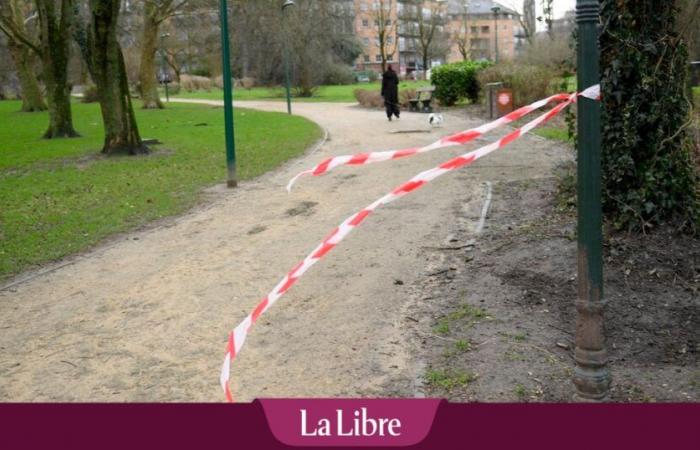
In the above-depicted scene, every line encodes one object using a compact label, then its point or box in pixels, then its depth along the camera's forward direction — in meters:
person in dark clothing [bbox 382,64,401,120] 25.48
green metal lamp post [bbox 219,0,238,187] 12.52
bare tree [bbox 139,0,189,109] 37.22
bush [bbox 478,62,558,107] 24.30
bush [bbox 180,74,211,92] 70.44
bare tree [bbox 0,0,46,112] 41.03
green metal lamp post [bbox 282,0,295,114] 32.56
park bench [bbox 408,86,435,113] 29.03
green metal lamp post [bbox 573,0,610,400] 3.33
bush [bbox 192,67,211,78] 78.44
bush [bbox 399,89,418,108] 31.44
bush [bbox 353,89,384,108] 34.53
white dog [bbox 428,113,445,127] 21.64
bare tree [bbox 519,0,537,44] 52.79
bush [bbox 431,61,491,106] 30.56
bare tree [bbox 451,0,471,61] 90.38
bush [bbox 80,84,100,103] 49.67
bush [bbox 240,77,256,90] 67.19
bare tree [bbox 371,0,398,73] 76.17
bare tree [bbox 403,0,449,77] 81.50
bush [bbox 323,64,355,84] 63.90
